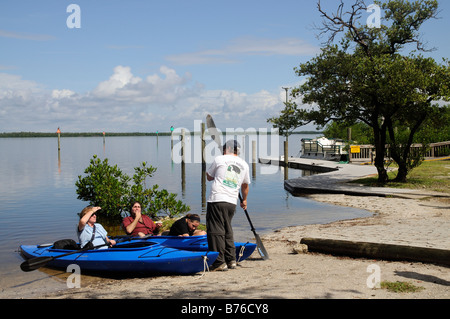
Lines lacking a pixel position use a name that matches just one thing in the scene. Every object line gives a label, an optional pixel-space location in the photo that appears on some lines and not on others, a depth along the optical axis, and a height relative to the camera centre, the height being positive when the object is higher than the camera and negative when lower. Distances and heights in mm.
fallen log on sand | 7607 -1982
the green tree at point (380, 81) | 17875 +2559
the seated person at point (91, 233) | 9180 -1851
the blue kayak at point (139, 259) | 8234 -2215
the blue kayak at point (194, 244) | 8852 -2006
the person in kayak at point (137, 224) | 10688 -1904
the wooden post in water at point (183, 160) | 28672 -1083
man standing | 7793 -840
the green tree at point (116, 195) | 15711 -1747
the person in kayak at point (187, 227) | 9781 -1791
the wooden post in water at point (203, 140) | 34406 +357
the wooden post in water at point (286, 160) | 32388 -1213
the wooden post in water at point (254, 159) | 36994 -1264
